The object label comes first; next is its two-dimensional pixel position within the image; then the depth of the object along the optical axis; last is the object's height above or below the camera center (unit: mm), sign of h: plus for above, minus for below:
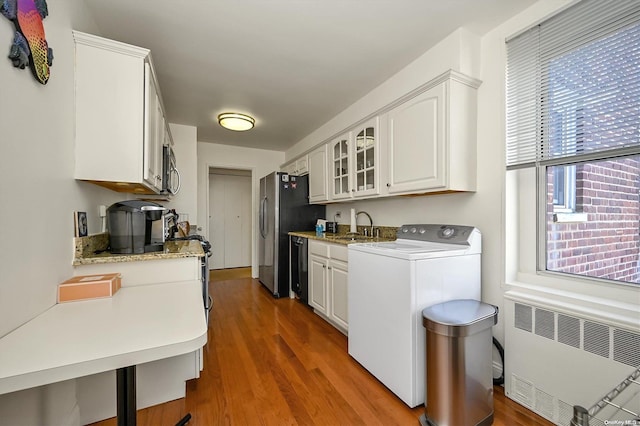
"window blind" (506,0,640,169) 1327 +694
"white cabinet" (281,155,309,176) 3989 +725
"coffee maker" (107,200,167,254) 1697 -86
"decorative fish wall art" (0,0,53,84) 925 +668
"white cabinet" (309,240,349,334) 2507 -729
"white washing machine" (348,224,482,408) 1564 -526
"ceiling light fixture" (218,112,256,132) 3201 +1110
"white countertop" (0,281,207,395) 695 -398
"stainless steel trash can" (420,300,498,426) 1370 -829
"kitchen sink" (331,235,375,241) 2786 -291
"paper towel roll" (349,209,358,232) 3191 -119
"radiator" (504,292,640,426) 1255 -775
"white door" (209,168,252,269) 5586 -117
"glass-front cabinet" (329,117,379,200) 2572 +525
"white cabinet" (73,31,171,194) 1488 +589
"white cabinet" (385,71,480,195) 1855 +541
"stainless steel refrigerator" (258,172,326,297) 3756 -96
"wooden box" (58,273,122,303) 1248 -361
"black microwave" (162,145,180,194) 2489 +402
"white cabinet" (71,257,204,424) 1430 -934
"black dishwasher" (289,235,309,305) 3324 -734
